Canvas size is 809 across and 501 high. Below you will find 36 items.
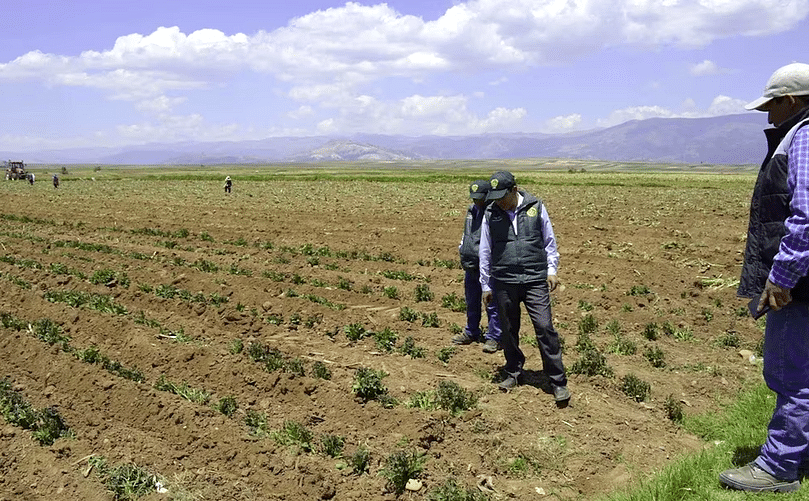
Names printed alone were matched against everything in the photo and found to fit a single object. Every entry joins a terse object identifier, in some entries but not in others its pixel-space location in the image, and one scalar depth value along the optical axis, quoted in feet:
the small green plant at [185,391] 21.34
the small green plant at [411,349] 25.94
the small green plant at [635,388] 21.86
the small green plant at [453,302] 33.78
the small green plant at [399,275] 41.30
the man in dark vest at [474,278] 25.76
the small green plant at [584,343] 26.70
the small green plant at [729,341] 28.02
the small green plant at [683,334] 29.22
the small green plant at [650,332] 28.91
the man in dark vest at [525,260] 20.12
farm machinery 193.88
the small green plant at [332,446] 17.95
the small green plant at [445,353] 25.44
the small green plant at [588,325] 29.76
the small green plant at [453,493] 15.57
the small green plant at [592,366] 23.70
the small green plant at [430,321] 30.63
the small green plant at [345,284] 37.79
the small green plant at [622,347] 26.81
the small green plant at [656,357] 25.45
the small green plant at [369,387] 21.12
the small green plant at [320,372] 23.08
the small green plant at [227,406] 20.35
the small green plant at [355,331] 28.14
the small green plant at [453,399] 20.39
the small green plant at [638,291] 36.43
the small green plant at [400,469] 16.39
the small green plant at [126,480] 16.29
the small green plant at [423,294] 35.81
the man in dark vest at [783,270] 13.24
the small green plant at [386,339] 26.86
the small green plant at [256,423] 19.17
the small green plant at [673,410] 20.38
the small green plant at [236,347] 25.84
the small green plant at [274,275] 39.96
